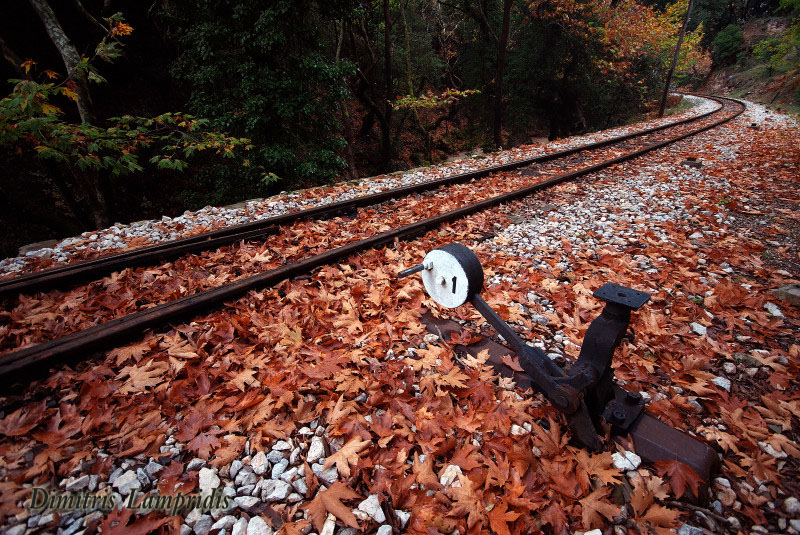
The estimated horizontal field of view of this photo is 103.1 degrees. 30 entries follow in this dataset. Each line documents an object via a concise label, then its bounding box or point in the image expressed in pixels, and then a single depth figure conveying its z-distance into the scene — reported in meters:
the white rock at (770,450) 1.71
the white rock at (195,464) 1.64
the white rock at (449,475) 1.61
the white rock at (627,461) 1.66
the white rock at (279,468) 1.63
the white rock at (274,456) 1.70
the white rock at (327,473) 1.62
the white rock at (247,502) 1.50
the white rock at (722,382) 2.12
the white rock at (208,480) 1.55
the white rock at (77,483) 1.52
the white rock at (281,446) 1.75
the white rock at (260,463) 1.64
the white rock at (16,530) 1.31
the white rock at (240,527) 1.40
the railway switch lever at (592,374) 1.57
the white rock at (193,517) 1.42
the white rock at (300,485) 1.57
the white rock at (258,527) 1.40
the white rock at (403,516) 1.47
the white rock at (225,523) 1.41
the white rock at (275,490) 1.54
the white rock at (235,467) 1.63
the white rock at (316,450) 1.71
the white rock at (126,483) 1.52
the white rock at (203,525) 1.40
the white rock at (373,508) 1.47
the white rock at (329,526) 1.41
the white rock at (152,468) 1.59
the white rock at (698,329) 2.59
